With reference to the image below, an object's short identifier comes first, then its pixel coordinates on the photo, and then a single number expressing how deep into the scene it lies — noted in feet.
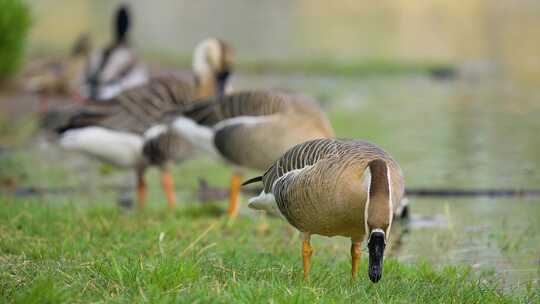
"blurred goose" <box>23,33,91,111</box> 67.62
